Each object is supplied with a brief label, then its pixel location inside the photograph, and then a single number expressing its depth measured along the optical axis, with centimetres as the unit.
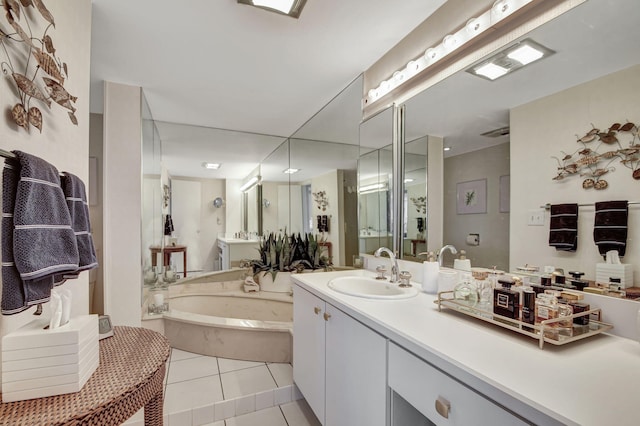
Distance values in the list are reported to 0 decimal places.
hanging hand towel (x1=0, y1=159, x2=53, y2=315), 71
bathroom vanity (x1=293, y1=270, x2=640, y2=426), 59
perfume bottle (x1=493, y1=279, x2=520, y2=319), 94
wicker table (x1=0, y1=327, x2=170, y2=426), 66
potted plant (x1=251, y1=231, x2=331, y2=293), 309
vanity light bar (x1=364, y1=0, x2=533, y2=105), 120
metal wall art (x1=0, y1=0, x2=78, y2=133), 82
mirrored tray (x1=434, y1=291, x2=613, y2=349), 80
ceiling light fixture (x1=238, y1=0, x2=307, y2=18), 145
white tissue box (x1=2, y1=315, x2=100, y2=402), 70
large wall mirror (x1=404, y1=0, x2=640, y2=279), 91
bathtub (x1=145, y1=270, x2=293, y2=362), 234
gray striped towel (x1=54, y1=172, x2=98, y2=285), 98
